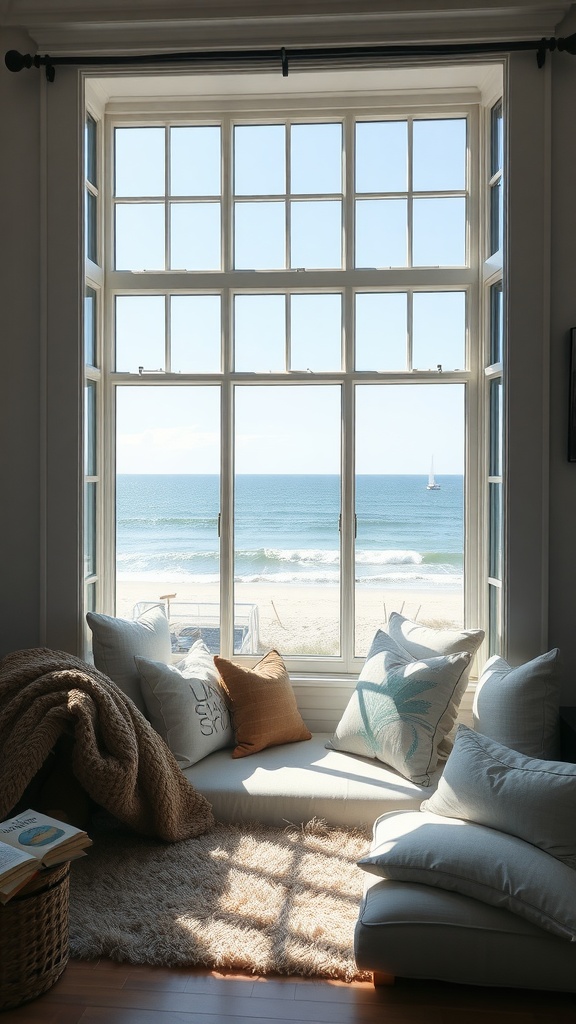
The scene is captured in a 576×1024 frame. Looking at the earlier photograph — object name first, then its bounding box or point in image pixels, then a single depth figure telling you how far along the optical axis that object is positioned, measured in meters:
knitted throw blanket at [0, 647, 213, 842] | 2.57
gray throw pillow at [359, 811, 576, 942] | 2.05
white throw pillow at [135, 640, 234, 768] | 3.11
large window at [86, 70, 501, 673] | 3.60
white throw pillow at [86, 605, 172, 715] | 3.22
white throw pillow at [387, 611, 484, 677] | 3.25
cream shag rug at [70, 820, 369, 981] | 2.18
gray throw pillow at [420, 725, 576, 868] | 2.23
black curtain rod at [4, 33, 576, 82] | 3.16
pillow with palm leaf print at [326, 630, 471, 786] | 3.02
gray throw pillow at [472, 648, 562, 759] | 2.90
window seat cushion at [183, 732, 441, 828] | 2.90
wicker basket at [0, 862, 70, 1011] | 2.01
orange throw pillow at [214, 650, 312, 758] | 3.26
